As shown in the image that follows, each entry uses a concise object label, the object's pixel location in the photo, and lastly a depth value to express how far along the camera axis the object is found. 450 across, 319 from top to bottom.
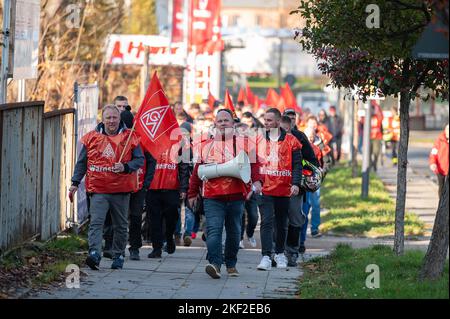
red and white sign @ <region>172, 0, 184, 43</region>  34.50
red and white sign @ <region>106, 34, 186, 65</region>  31.25
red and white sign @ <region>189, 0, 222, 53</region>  34.81
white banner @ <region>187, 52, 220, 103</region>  34.53
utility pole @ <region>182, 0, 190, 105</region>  34.28
